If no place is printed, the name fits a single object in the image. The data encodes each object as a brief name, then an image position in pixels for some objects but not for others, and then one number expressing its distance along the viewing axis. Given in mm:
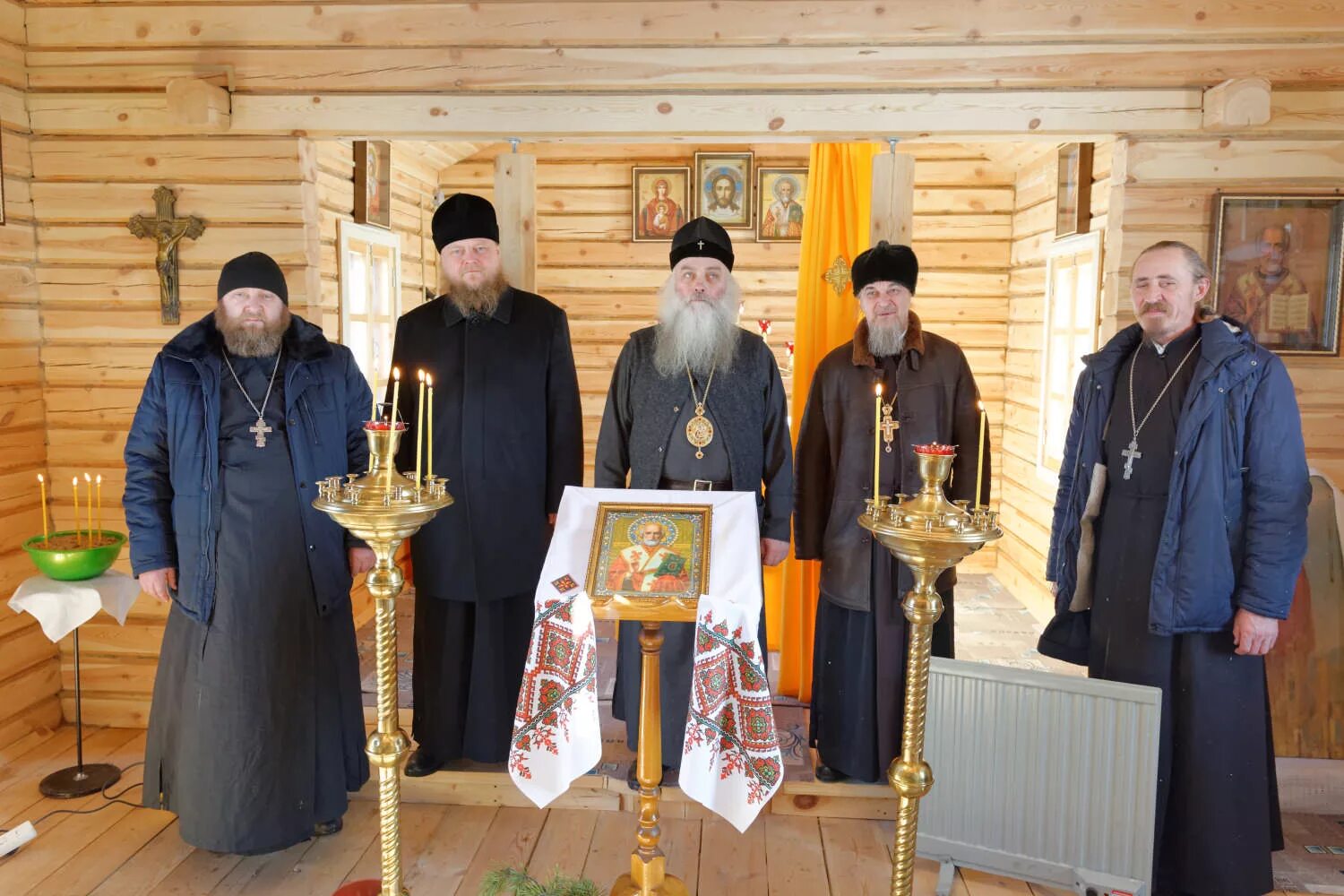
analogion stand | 2537
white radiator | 2939
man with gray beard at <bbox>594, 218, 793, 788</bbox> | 3461
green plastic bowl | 3518
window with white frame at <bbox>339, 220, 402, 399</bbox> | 5855
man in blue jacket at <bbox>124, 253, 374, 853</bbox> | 3156
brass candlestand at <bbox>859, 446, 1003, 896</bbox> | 2090
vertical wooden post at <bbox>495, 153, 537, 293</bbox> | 4039
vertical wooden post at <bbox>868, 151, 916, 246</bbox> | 3949
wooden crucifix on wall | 4051
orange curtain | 4289
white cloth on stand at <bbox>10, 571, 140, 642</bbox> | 3453
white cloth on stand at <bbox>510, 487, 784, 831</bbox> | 2324
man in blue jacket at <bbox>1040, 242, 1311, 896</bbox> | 2895
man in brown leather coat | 3498
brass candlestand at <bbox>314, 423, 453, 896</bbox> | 2209
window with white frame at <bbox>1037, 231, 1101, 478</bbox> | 5695
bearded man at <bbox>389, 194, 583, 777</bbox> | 3523
